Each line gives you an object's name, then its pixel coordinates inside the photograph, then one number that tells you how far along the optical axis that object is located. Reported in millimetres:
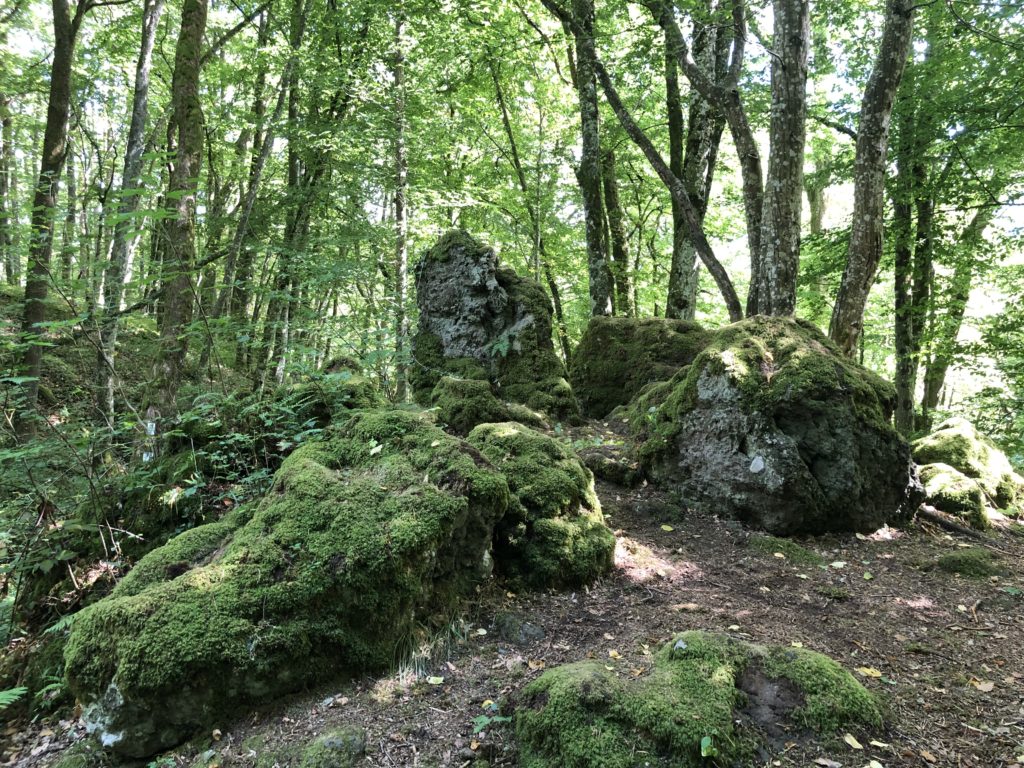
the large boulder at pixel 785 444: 5387
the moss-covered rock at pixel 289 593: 2875
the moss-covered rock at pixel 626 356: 8680
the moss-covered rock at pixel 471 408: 6453
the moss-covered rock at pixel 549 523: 4188
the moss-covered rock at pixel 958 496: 6137
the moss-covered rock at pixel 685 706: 2439
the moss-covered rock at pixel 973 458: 6879
